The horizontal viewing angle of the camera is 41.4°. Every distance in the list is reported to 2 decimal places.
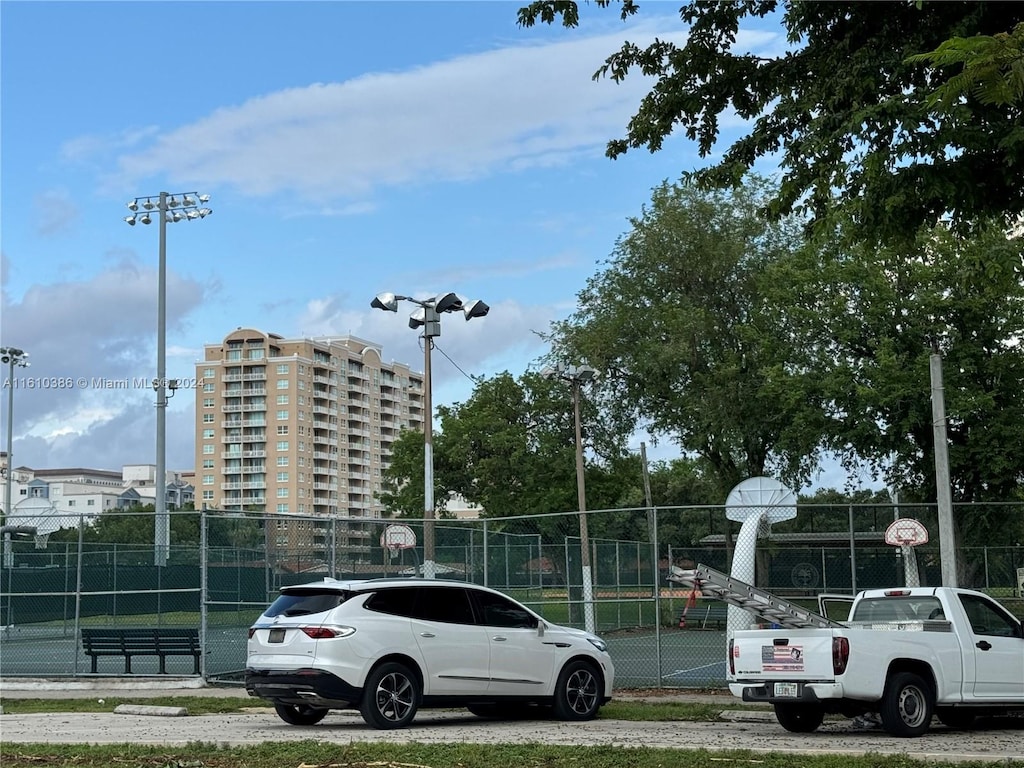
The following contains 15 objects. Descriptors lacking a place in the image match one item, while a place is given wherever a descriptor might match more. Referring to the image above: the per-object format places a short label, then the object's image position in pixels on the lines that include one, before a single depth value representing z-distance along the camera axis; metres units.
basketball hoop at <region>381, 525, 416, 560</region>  25.09
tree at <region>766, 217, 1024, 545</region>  36.38
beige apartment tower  187.38
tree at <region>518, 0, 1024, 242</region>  13.81
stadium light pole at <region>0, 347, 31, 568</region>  67.50
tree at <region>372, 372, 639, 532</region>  50.81
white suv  14.99
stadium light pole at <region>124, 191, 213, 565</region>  50.06
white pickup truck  14.32
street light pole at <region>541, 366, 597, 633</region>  33.81
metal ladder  14.70
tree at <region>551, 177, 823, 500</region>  40.56
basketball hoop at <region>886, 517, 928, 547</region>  20.06
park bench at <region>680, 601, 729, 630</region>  25.38
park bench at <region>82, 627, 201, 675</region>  23.38
